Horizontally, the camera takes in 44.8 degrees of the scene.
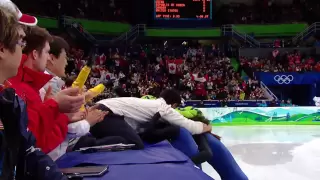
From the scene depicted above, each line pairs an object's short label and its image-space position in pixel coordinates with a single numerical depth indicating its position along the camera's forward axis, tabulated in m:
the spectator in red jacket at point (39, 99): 1.34
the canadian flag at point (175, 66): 16.83
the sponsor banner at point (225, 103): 11.90
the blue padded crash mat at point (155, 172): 1.39
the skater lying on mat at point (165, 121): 2.43
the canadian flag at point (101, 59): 17.41
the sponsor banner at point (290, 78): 16.08
